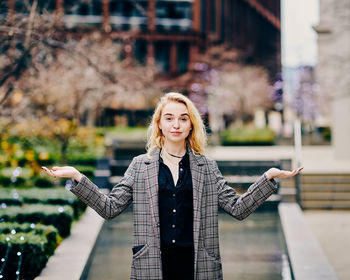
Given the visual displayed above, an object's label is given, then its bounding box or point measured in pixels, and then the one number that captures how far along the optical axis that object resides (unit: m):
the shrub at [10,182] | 14.22
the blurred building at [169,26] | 51.75
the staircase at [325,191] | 13.71
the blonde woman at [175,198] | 3.53
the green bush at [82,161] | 17.61
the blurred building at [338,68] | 18.44
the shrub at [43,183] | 13.73
